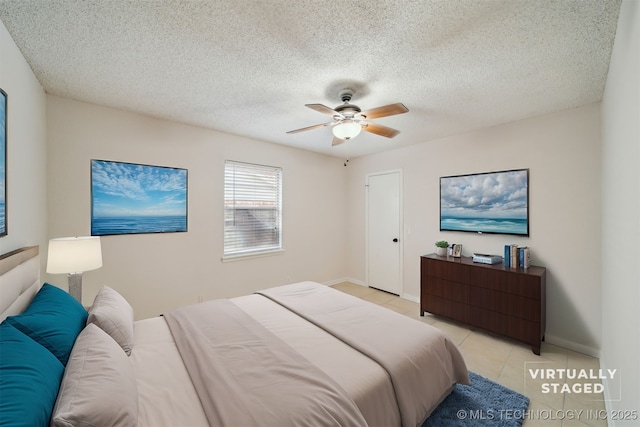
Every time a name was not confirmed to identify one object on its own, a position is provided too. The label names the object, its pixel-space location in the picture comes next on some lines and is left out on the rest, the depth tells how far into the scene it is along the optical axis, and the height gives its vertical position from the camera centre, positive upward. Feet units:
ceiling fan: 6.92 +2.75
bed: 3.14 -2.67
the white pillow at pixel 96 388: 2.78 -2.15
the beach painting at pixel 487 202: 9.77 +0.48
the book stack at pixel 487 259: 9.84 -1.73
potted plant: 11.42 -1.48
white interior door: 14.06 -1.00
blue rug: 5.65 -4.51
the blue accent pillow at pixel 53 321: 3.94 -1.84
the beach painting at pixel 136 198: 8.68 +0.53
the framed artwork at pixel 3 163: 4.73 +0.93
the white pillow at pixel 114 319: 4.90 -2.10
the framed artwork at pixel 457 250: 11.25 -1.58
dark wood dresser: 8.43 -3.00
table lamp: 6.25 -1.05
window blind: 11.92 +0.22
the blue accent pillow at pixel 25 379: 2.47 -1.88
